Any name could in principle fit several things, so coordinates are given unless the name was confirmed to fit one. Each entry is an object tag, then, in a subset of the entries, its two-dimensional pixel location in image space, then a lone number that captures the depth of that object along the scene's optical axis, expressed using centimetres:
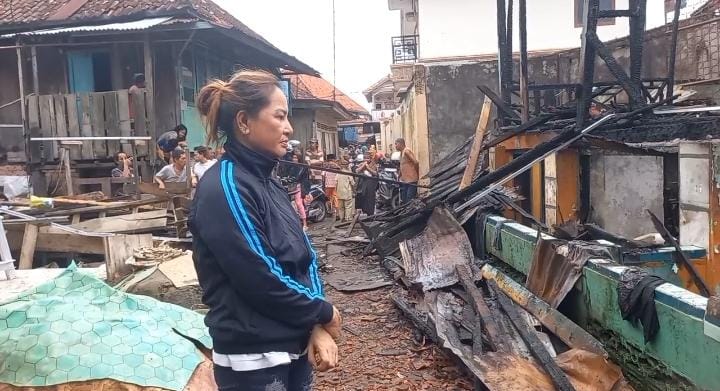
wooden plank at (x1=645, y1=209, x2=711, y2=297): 445
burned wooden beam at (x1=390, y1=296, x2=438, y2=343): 506
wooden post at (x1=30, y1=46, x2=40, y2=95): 1136
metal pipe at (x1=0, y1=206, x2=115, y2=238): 600
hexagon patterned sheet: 316
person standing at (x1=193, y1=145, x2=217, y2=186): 887
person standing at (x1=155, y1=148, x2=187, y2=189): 889
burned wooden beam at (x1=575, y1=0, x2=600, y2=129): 574
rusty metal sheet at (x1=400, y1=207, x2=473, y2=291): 605
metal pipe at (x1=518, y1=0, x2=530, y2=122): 736
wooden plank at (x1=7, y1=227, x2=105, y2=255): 621
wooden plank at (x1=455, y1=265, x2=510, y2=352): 427
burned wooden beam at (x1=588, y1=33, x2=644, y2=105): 570
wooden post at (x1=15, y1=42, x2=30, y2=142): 1122
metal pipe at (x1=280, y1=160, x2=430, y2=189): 720
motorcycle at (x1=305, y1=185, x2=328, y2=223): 1435
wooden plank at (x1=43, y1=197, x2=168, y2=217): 705
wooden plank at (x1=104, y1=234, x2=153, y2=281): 545
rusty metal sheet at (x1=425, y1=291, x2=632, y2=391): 364
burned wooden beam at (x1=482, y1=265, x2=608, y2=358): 400
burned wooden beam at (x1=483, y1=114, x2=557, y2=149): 670
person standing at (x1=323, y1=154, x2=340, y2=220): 1476
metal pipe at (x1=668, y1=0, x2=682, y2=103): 719
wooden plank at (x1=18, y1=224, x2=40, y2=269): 609
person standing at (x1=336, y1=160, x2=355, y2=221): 1377
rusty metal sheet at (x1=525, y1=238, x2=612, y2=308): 459
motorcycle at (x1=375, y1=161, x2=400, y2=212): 1257
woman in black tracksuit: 188
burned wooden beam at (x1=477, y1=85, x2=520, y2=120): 806
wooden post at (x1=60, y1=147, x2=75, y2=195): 882
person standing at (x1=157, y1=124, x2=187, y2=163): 1005
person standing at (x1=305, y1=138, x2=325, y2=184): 1424
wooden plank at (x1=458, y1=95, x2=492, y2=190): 777
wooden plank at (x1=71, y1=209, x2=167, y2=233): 680
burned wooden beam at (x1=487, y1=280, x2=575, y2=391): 364
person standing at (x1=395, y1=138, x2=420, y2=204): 1153
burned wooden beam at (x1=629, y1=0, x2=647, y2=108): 618
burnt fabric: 352
